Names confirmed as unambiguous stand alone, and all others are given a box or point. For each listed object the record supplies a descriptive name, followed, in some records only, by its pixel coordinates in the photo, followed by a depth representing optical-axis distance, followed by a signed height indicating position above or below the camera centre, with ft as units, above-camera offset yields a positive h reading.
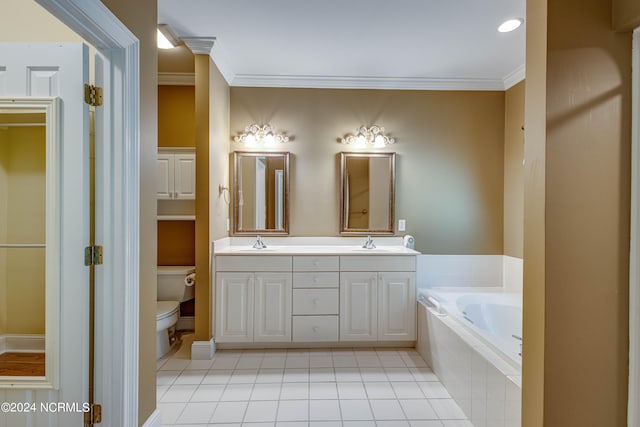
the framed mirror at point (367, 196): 10.57 +0.49
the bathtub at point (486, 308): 8.28 -2.62
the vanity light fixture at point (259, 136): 10.26 +2.42
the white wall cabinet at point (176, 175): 9.50 +1.06
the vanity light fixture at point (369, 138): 10.42 +2.41
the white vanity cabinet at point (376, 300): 9.09 -2.57
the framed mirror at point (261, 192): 10.39 +0.60
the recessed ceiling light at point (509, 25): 7.15 +4.32
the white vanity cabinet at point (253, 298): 8.86 -2.49
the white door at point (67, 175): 4.24 +0.46
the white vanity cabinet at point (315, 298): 9.02 -2.51
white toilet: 8.96 -2.50
